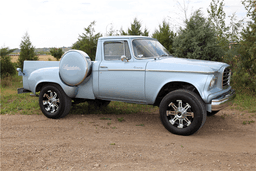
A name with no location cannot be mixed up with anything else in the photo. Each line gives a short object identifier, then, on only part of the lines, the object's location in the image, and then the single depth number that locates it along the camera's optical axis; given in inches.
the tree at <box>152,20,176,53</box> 498.3
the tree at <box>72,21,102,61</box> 490.3
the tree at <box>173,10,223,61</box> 384.5
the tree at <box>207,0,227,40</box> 506.9
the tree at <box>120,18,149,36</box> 518.3
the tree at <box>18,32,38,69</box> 610.2
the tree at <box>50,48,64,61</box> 777.9
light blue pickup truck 197.0
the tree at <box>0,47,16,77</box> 555.2
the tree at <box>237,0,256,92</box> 347.7
